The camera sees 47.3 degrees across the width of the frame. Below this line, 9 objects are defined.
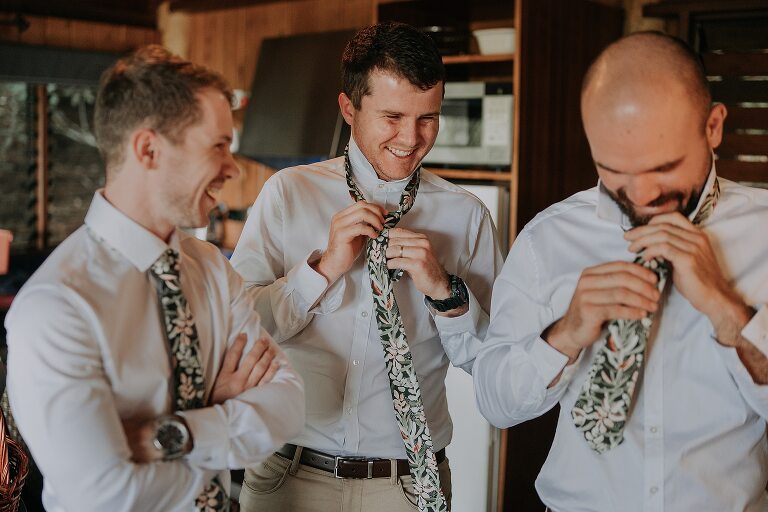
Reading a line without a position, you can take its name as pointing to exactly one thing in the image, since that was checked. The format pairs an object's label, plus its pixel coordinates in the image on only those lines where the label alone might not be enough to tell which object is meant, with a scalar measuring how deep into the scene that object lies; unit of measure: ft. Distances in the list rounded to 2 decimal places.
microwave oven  11.74
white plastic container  11.64
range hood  15.30
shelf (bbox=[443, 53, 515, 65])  11.58
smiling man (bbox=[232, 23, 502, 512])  6.26
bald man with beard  4.74
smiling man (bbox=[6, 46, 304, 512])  4.25
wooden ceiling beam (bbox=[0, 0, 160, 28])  17.92
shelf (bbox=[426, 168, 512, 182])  11.67
